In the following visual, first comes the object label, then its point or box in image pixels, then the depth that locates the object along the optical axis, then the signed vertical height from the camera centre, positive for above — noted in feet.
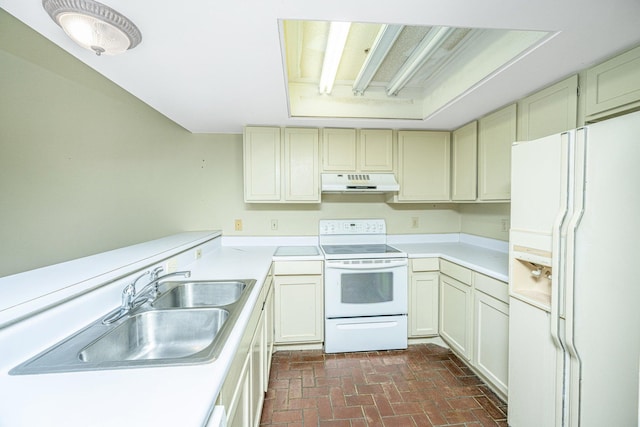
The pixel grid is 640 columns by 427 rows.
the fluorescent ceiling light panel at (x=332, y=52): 4.67 +3.24
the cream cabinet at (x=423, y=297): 7.98 -2.92
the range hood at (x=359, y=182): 8.11 +0.73
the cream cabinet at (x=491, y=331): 5.51 -2.92
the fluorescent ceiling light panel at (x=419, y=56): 4.97 +3.38
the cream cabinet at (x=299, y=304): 7.70 -3.00
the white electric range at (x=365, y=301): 7.62 -2.90
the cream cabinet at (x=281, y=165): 8.34 +1.32
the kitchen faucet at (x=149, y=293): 3.89 -1.44
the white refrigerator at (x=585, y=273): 3.39 -0.98
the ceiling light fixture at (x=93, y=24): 3.11 +2.36
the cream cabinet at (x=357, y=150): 8.56 +1.86
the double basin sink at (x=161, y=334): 2.51 -1.64
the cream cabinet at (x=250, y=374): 2.83 -2.47
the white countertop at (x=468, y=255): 6.03 -1.52
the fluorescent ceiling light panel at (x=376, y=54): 4.81 +3.32
